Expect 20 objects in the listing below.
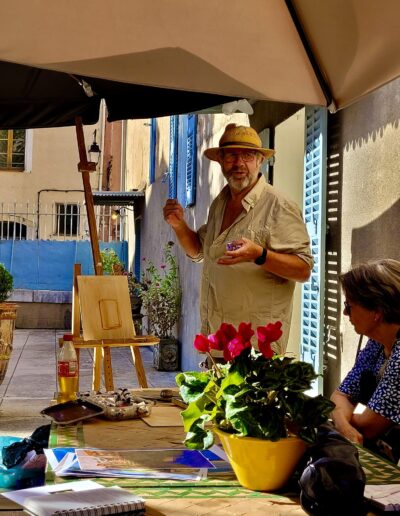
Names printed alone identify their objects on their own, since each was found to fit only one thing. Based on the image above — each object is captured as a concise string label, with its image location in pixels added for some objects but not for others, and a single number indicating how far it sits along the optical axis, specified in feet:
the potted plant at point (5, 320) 23.17
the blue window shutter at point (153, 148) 46.60
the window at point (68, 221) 79.70
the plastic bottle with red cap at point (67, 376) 10.84
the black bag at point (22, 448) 11.69
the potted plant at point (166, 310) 35.88
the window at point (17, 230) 77.70
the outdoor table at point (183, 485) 6.27
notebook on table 5.91
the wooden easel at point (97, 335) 18.83
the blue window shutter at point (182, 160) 35.70
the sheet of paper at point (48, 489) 6.30
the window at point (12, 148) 83.87
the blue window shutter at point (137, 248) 56.31
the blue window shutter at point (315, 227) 17.38
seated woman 9.18
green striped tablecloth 6.67
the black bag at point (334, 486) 5.95
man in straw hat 12.82
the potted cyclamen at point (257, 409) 6.54
